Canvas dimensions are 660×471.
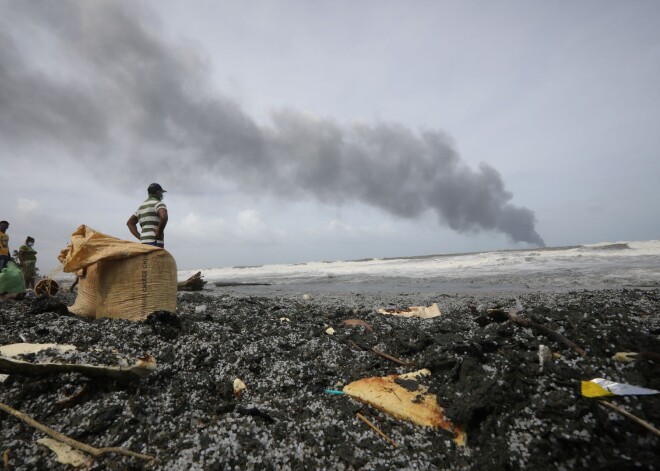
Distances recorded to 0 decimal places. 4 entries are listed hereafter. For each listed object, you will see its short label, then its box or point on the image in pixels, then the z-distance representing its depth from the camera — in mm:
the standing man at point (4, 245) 8805
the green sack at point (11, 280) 6410
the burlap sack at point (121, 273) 3641
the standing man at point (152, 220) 4844
